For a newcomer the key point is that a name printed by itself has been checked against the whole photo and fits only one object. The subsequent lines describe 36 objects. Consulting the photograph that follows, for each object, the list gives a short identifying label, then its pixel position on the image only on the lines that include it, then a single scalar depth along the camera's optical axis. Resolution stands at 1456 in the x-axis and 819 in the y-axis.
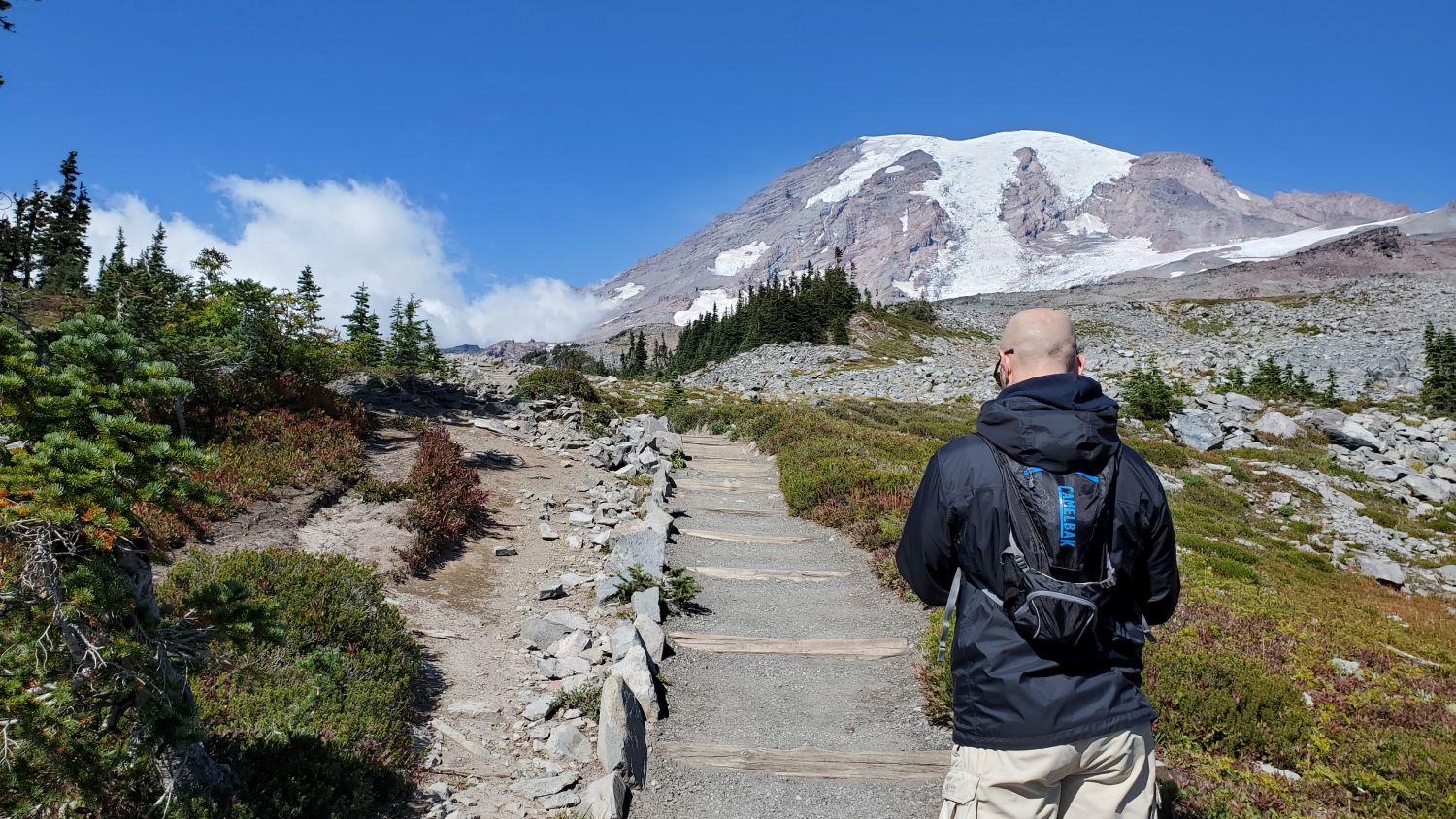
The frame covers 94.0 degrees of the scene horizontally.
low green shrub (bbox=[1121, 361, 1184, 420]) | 31.28
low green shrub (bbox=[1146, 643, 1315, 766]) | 5.84
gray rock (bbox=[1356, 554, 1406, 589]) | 14.99
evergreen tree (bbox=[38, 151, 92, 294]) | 53.84
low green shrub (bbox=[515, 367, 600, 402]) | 27.03
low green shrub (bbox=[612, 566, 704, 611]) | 9.12
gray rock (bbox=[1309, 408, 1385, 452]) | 26.17
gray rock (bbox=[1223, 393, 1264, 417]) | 31.92
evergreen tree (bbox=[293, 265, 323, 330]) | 16.53
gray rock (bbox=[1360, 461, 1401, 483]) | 23.34
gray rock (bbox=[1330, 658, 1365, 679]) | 7.44
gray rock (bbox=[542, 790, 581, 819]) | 5.18
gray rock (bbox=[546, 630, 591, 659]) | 7.96
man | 2.75
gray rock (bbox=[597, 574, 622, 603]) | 9.44
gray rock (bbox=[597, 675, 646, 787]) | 5.46
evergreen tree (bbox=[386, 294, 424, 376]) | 25.75
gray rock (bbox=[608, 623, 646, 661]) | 7.37
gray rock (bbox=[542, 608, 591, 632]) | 8.60
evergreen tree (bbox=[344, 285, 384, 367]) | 24.50
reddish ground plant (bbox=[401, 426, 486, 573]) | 10.93
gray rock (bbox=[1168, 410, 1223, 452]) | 27.56
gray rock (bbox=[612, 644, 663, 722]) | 6.44
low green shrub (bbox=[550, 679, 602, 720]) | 6.54
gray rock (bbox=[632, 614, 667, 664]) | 7.54
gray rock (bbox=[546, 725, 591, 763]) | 5.89
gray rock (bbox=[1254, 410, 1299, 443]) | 28.42
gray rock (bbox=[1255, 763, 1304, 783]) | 5.48
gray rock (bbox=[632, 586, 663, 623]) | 8.47
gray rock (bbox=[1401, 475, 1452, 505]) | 21.83
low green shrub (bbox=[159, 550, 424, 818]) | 4.71
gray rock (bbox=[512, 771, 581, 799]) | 5.35
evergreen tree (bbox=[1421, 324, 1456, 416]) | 31.08
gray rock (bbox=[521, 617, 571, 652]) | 8.41
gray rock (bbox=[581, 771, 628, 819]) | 4.93
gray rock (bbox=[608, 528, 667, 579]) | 10.23
